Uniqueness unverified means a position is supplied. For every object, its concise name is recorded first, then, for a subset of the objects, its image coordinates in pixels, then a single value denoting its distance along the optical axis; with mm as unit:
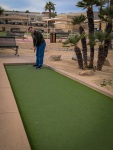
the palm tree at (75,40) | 9867
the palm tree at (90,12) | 9791
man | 10172
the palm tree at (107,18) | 9664
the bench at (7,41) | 14366
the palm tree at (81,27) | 10123
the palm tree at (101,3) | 9772
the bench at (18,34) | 32750
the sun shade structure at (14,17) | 37656
